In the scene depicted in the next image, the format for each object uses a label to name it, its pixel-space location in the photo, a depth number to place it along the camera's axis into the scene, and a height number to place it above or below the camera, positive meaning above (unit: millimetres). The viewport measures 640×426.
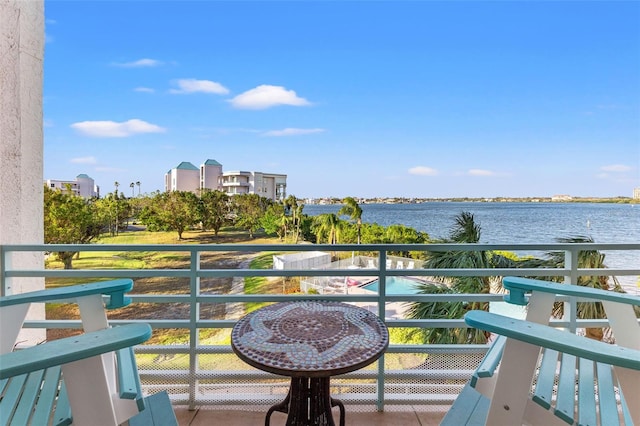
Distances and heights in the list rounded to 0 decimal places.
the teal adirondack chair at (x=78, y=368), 709 -441
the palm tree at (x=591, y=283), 4445 -1066
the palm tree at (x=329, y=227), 23684 -1389
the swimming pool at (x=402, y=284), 14110 -3512
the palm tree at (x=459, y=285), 5359 -1415
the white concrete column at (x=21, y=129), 2082 +563
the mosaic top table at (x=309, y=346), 1046 -508
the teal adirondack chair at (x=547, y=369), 826 -536
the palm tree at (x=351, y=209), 19873 -7
